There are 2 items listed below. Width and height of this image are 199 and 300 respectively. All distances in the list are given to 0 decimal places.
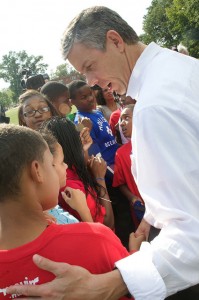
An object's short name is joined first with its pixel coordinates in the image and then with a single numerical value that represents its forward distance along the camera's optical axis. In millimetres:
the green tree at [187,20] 47156
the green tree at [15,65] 113125
